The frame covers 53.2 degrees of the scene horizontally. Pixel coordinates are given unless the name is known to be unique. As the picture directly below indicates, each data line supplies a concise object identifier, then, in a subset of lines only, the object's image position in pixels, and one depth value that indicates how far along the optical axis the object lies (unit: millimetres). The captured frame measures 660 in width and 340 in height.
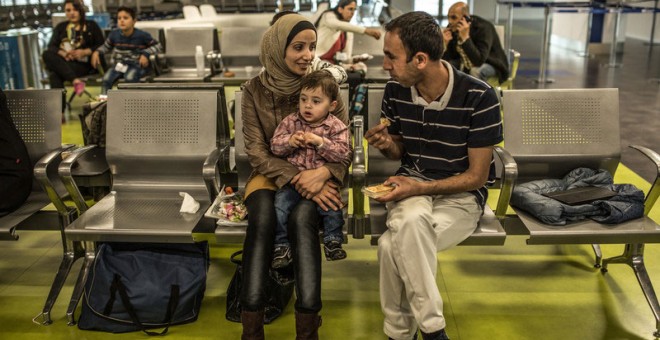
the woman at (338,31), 6441
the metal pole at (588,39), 12498
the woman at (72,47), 7117
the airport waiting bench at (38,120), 3428
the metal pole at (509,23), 11241
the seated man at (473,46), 5988
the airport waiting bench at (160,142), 3344
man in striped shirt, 2551
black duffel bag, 2947
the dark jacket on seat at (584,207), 2820
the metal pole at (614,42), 11062
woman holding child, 2602
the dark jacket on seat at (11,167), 3123
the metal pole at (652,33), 13472
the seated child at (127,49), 6816
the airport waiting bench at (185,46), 6992
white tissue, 3072
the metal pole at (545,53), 9417
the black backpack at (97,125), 4043
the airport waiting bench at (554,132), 3275
